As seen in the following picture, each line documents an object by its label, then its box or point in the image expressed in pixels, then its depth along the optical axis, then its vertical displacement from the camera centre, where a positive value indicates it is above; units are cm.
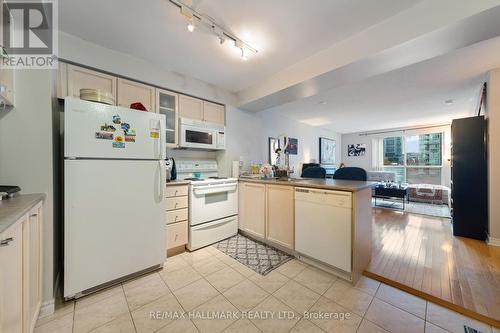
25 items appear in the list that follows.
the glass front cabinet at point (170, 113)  271 +77
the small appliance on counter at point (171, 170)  259 -6
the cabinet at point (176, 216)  232 -65
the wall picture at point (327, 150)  663 +56
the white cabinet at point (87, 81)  203 +97
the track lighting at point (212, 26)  157 +136
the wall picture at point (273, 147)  455 +45
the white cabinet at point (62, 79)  196 +90
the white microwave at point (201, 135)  276 +49
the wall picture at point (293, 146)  534 +57
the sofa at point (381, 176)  638 -37
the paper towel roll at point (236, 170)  333 -8
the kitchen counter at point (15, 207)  83 -23
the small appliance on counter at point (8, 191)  119 -17
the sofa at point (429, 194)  527 -82
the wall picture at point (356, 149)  735 +64
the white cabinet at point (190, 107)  285 +91
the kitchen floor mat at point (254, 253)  217 -114
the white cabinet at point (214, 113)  313 +90
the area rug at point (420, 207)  427 -108
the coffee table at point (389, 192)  457 -66
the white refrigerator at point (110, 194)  155 -26
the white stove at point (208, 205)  250 -57
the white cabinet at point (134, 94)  233 +93
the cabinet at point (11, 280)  81 -55
